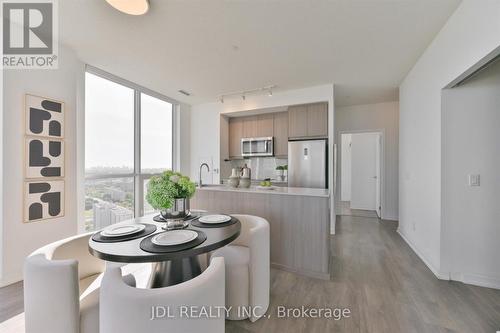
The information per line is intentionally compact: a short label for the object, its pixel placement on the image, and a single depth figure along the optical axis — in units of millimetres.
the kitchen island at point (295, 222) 2264
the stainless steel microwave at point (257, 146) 4488
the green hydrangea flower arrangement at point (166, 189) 1442
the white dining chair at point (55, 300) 1052
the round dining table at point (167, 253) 1059
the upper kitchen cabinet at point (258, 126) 4629
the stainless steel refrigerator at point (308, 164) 3811
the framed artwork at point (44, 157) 2279
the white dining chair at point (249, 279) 1610
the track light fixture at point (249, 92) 3883
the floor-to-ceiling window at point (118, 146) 3076
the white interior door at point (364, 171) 5672
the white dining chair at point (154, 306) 858
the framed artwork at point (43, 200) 2271
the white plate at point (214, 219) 1608
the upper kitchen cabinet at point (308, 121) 3840
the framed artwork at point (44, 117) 2283
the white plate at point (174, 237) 1179
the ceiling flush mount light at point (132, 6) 1592
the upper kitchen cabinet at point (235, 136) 4969
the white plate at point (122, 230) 1313
